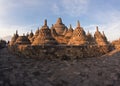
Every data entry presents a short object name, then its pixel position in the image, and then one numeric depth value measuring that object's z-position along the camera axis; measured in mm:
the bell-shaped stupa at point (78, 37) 10183
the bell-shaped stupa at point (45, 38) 8821
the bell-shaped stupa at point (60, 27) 18503
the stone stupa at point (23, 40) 11466
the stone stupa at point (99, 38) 15003
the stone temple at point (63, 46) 5997
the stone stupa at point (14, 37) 15728
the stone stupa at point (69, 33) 14931
